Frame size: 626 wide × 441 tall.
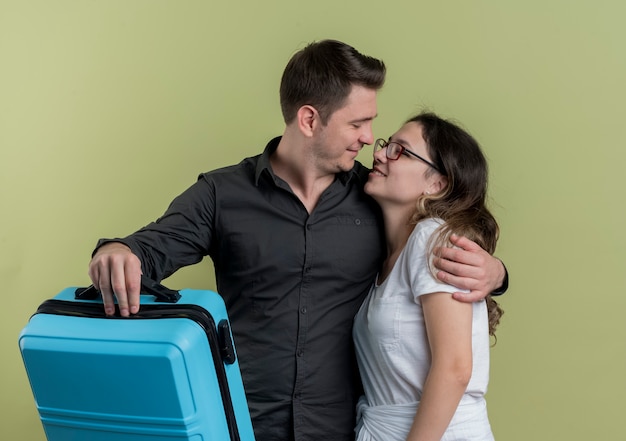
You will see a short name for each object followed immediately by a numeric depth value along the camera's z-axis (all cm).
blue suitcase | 128
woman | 150
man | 176
